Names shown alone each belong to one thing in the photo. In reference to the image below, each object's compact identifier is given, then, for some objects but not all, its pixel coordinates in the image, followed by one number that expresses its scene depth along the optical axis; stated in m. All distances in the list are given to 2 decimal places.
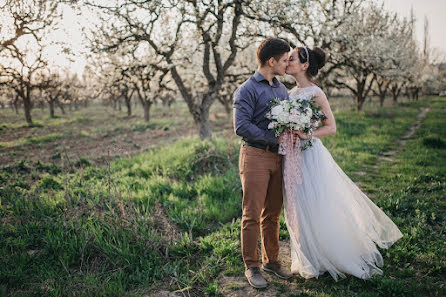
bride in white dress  2.96
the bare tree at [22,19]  6.61
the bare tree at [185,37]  7.01
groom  2.79
